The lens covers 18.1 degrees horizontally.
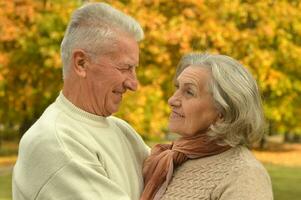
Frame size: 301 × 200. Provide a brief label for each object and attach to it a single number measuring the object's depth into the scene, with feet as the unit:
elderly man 10.28
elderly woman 11.51
